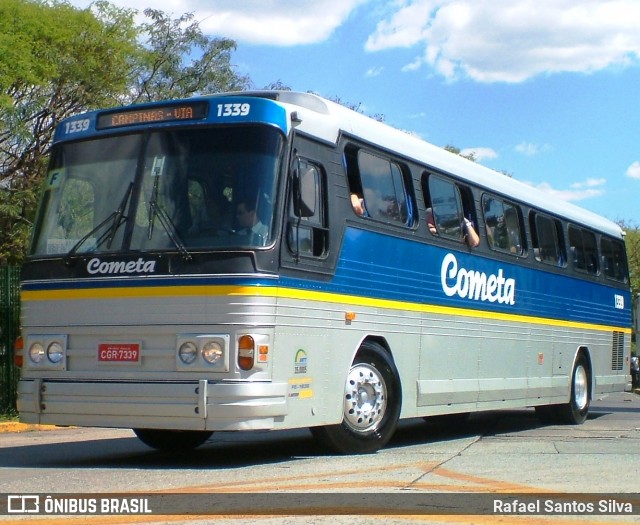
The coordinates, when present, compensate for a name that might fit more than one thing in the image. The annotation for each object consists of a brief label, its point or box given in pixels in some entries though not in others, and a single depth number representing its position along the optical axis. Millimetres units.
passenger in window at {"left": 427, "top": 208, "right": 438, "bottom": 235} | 12406
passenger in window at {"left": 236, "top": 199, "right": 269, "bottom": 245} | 9406
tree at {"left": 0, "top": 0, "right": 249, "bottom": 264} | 24906
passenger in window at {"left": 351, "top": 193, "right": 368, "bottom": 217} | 10828
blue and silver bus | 9352
